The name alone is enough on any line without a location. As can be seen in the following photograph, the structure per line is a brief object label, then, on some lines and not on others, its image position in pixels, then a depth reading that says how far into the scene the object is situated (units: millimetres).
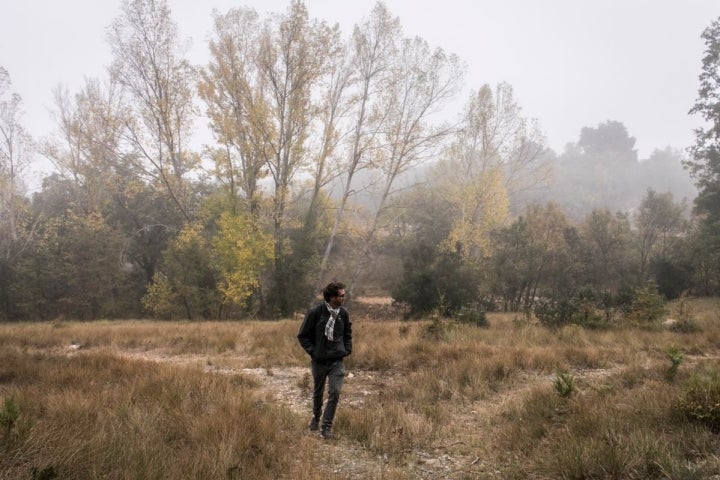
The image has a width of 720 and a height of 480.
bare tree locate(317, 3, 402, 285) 20625
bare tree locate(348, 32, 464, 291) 21219
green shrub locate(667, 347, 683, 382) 6211
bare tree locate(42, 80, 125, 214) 25453
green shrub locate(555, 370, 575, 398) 5262
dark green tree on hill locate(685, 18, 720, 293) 23391
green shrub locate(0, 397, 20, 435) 3525
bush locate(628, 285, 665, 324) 12695
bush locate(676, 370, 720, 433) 3881
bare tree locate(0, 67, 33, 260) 23969
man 4938
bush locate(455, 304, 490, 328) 14531
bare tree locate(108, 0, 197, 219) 19234
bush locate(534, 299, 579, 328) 13195
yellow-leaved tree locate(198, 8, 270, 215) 19734
